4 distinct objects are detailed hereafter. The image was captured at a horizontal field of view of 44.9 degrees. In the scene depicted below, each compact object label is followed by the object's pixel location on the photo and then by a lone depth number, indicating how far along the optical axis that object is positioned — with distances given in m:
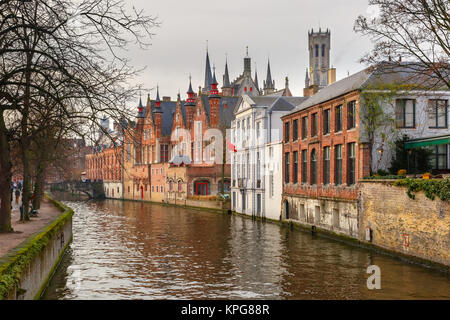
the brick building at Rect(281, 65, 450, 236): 27.31
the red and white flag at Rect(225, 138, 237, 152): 51.09
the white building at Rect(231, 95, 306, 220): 41.12
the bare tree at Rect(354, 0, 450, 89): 19.34
